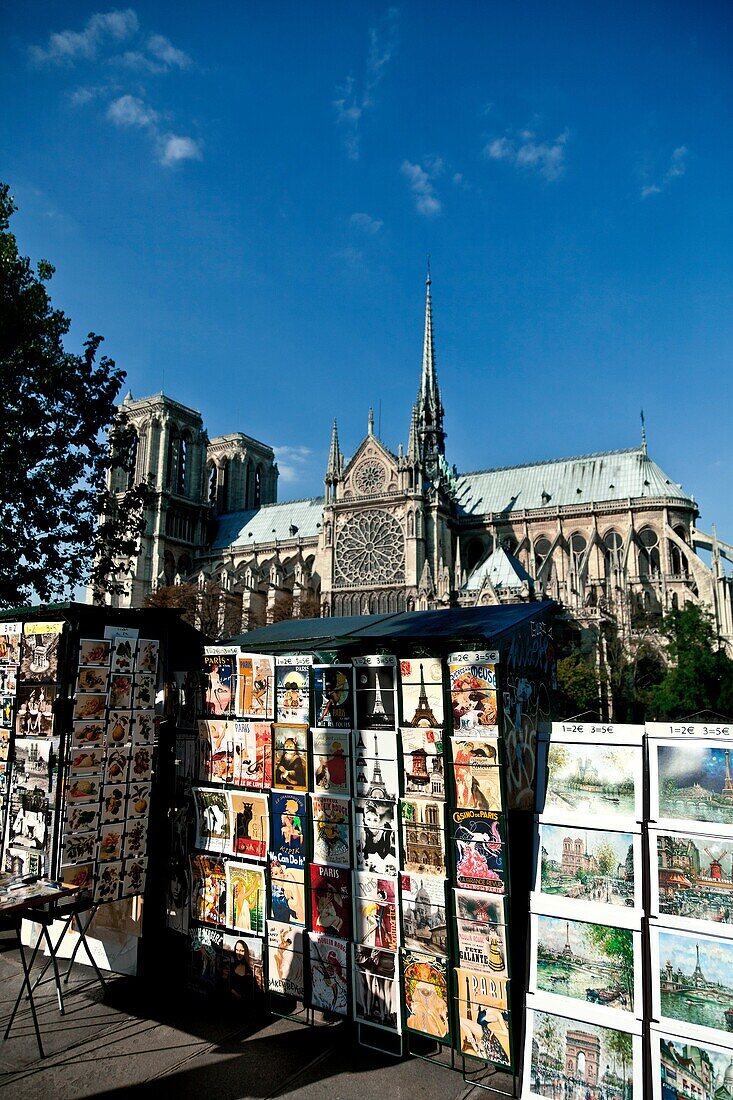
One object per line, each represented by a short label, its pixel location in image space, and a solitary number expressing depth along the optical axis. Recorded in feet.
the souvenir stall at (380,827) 17.58
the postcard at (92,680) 22.45
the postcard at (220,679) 22.93
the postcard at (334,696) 20.33
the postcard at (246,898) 21.26
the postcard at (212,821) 22.33
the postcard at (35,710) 22.67
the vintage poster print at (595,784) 16.20
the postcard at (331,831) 19.88
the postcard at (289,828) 20.70
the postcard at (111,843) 22.59
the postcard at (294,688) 21.26
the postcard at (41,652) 22.77
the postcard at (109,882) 22.36
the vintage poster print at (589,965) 15.23
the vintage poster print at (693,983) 14.10
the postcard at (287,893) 20.48
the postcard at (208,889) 22.13
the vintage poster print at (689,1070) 13.83
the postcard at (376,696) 19.62
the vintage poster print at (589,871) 15.66
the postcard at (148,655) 24.03
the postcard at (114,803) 22.80
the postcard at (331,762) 20.15
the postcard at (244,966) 20.95
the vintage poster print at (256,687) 22.03
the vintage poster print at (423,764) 18.61
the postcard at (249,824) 21.49
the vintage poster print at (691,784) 15.07
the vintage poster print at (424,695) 18.88
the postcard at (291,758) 20.93
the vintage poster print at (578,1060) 14.83
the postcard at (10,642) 23.68
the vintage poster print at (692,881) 14.61
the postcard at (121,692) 23.22
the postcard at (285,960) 20.24
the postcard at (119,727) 23.13
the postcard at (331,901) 19.63
